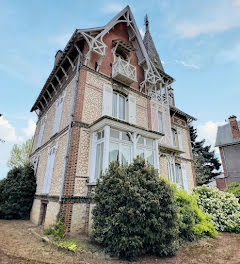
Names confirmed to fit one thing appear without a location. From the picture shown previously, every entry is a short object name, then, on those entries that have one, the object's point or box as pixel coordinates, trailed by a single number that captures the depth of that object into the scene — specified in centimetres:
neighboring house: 1759
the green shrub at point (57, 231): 541
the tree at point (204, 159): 2097
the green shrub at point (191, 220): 586
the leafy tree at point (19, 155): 2270
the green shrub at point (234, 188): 1121
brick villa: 669
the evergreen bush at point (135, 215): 424
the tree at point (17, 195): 916
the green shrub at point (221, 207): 747
